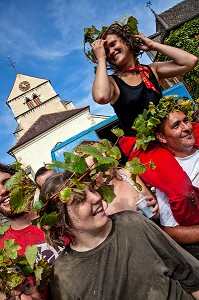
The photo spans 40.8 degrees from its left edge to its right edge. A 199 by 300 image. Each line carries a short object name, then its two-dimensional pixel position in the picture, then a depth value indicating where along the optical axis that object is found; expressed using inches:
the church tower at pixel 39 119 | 1059.3
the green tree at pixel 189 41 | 735.1
